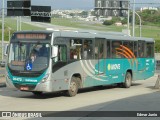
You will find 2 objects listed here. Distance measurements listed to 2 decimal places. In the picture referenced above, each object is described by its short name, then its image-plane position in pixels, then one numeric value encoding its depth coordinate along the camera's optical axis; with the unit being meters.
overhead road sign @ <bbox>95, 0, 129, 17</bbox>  42.31
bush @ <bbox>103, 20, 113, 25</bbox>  87.12
